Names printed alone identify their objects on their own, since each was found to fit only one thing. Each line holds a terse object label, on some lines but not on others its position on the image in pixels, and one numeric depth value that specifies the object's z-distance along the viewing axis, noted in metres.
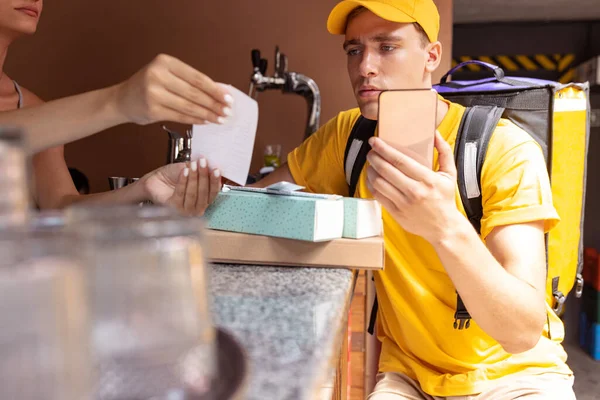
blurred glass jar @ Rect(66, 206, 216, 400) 0.35
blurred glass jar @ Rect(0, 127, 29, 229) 0.33
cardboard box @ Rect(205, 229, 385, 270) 0.84
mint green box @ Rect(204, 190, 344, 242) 0.83
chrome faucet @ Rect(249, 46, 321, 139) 1.96
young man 0.83
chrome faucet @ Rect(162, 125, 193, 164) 1.41
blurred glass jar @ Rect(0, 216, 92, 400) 0.28
